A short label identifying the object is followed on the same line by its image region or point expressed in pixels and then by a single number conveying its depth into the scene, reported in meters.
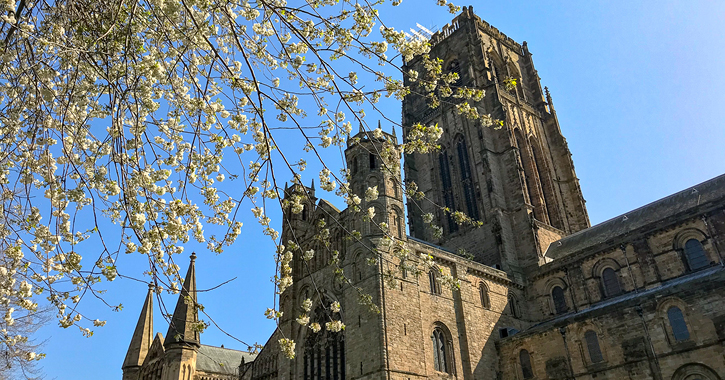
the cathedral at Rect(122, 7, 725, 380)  22.53
